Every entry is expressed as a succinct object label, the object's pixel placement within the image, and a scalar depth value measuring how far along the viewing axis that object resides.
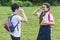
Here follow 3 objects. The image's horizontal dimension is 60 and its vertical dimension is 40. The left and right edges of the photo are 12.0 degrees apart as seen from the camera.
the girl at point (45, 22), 6.79
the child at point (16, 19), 5.92
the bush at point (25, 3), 31.11
